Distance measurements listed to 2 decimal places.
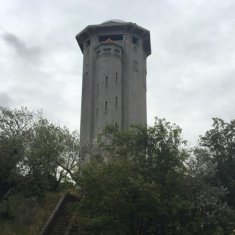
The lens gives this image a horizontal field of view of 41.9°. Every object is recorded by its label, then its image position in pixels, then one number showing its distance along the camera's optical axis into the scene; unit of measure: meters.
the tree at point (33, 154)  19.40
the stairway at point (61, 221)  17.18
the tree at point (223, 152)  19.48
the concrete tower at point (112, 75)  36.29
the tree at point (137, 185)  15.00
